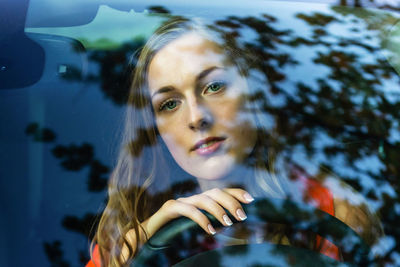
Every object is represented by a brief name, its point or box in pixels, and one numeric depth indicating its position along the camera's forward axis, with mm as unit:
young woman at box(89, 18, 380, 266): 1284
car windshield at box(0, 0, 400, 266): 1273
